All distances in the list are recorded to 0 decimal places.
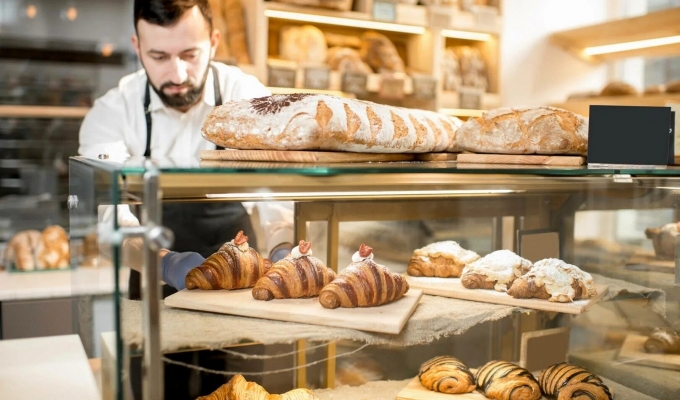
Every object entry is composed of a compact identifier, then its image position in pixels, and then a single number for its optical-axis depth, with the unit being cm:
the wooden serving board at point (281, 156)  126
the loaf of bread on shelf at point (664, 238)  161
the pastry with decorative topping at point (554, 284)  150
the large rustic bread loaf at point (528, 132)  154
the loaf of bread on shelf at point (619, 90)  363
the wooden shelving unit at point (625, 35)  342
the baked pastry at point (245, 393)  147
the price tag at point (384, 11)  338
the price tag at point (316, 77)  321
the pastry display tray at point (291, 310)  124
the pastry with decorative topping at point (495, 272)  155
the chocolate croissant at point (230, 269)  135
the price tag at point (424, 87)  350
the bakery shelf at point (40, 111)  289
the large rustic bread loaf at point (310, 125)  129
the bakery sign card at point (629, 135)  146
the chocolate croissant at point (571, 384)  155
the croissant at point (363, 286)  134
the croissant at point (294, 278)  133
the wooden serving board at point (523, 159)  150
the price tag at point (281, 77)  307
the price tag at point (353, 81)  329
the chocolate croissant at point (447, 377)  158
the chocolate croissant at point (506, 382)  154
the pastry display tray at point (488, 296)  149
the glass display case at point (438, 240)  116
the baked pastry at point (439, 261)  164
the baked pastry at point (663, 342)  162
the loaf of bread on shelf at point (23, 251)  282
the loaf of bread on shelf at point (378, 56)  349
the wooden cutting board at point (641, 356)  161
